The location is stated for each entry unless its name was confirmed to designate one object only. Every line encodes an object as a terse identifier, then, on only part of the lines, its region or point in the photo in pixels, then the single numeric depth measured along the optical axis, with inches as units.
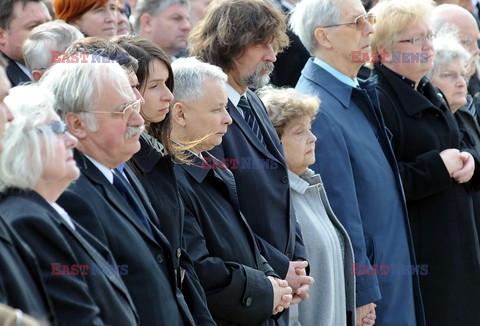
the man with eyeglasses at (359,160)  414.0
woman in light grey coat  398.0
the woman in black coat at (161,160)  305.0
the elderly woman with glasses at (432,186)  466.3
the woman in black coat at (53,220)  233.0
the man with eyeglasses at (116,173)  272.1
